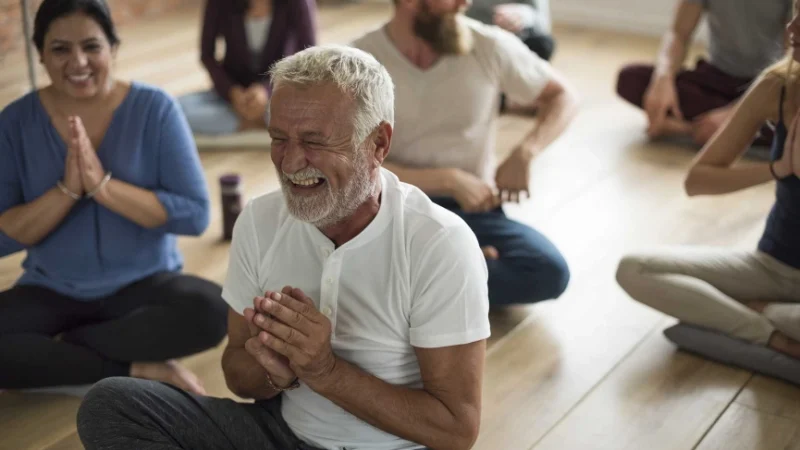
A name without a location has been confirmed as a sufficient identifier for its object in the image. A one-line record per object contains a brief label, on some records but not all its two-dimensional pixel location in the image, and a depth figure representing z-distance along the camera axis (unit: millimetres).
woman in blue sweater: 2459
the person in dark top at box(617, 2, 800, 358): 2535
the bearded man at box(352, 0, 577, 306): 2773
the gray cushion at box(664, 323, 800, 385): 2572
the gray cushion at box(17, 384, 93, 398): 2557
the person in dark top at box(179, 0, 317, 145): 4176
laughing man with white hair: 1695
